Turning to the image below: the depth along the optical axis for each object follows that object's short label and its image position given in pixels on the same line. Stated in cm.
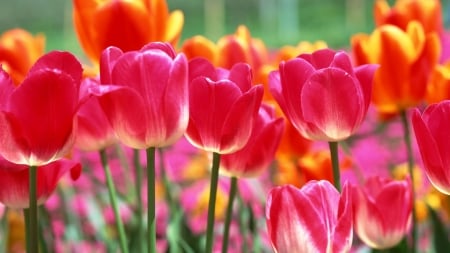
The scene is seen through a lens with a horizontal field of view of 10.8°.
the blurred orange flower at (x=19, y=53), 177
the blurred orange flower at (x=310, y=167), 166
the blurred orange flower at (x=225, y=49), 173
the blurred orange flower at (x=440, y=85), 154
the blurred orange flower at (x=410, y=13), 179
